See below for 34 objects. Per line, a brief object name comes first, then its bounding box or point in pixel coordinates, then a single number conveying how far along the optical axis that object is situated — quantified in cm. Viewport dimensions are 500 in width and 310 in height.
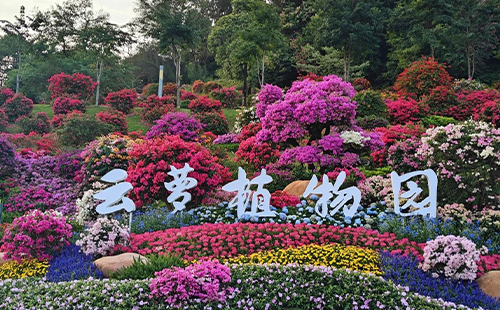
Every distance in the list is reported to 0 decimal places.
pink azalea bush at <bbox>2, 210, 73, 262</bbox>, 665
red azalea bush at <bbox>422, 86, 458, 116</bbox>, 1991
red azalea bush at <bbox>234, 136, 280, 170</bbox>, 1173
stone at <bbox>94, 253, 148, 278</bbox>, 613
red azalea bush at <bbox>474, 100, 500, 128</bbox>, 1570
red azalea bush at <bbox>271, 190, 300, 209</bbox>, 923
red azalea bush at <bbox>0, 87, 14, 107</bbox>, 2709
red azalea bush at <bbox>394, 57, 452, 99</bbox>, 2181
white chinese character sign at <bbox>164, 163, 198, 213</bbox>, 848
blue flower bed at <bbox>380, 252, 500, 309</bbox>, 536
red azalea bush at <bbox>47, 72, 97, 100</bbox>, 2758
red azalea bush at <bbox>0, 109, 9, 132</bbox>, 2238
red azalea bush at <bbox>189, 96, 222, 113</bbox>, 2098
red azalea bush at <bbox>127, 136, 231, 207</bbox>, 893
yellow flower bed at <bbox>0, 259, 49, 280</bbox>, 643
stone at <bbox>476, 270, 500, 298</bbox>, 557
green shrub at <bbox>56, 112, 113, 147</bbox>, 1723
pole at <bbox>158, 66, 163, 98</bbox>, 2428
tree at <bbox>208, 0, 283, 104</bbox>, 2538
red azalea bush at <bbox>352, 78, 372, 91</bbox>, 2789
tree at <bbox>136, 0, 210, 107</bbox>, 2561
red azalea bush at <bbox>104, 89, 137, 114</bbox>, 2495
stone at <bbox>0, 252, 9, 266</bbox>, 687
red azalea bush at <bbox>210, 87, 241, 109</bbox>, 2736
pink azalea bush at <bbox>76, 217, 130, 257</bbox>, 675
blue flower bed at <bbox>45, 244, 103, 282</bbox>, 607
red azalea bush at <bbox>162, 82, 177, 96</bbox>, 3247
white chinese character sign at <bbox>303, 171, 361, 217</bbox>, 834
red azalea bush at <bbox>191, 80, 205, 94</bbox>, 3284
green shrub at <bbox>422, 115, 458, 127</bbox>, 1831
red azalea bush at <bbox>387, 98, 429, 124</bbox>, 1884
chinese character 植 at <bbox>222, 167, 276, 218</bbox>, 839
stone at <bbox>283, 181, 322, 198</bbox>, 1029
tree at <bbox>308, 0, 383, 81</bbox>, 2773
